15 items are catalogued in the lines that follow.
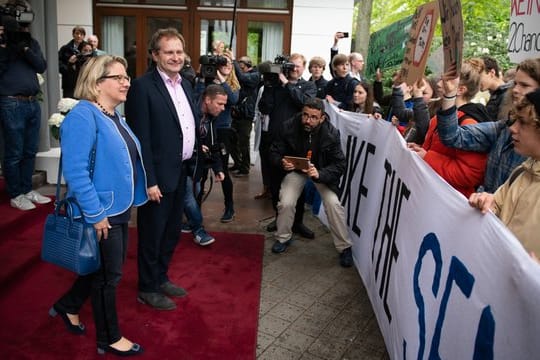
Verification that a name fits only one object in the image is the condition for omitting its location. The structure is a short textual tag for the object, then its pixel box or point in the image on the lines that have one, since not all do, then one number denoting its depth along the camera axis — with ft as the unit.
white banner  4.85
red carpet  9.58
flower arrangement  16.44
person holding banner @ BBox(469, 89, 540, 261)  5.90
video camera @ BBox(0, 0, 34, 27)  14.57
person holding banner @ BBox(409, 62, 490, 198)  9.46
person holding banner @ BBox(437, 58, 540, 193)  8.07
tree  46.26
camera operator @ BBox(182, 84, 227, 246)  14.60
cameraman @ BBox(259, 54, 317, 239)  17.20
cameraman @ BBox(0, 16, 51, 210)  15.07
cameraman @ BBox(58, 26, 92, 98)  21.53
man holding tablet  14.53
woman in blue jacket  7.95
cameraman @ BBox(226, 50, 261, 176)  22.02
